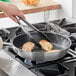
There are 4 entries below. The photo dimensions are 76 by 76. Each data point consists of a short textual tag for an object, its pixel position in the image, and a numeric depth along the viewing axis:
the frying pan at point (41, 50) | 1.66
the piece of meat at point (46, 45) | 1.82
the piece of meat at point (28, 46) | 1.79
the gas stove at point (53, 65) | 1.66
